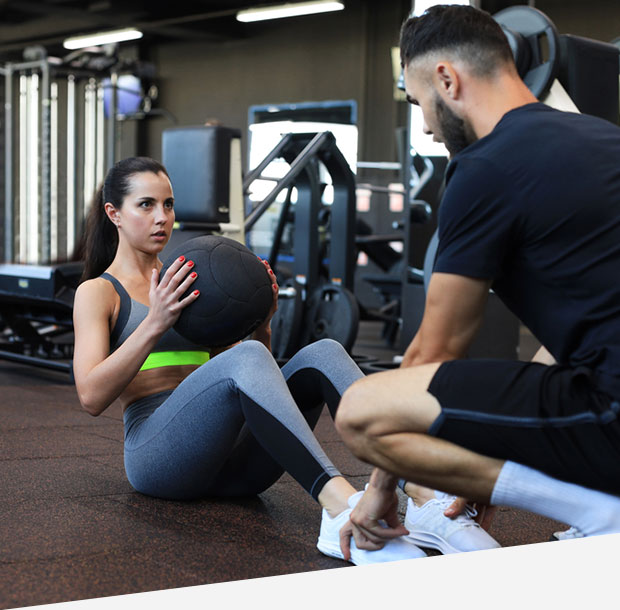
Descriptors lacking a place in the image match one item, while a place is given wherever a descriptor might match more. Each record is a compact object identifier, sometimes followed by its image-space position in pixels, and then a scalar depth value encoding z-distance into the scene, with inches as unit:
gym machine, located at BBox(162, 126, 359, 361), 181.6
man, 54.2
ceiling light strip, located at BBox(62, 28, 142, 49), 480.9
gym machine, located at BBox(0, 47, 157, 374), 203.8
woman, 68.6
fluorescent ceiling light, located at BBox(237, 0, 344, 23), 406.3
